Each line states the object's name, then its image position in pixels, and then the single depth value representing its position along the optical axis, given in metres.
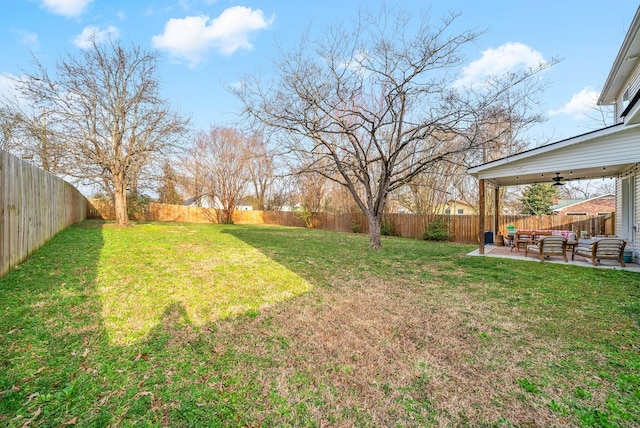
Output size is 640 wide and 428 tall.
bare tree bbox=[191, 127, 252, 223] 24.14
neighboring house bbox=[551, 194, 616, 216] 22.17
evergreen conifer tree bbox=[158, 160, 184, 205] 15.00
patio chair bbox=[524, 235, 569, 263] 7.71
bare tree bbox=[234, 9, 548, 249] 8.40
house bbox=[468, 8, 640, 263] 6.54
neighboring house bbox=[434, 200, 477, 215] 16.12
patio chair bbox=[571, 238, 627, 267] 6.97
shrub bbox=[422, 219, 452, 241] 14.80
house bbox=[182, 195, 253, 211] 25.65
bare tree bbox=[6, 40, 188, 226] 11.54
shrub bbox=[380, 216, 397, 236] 17.12
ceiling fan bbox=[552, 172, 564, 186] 9.53
